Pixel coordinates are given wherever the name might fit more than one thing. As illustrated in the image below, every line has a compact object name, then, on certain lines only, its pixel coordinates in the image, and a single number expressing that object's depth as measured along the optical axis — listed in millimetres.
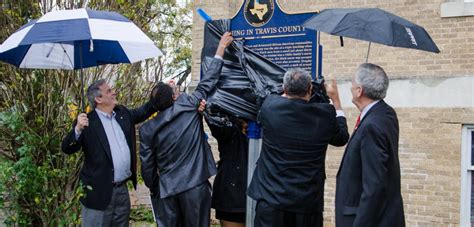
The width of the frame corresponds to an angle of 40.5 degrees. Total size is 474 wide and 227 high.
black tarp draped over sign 5848
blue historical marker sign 5750
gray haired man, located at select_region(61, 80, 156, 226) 6070
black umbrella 4957
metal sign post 5828
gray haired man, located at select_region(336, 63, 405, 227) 4375
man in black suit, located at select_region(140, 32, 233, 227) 5805
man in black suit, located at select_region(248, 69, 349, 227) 5012
